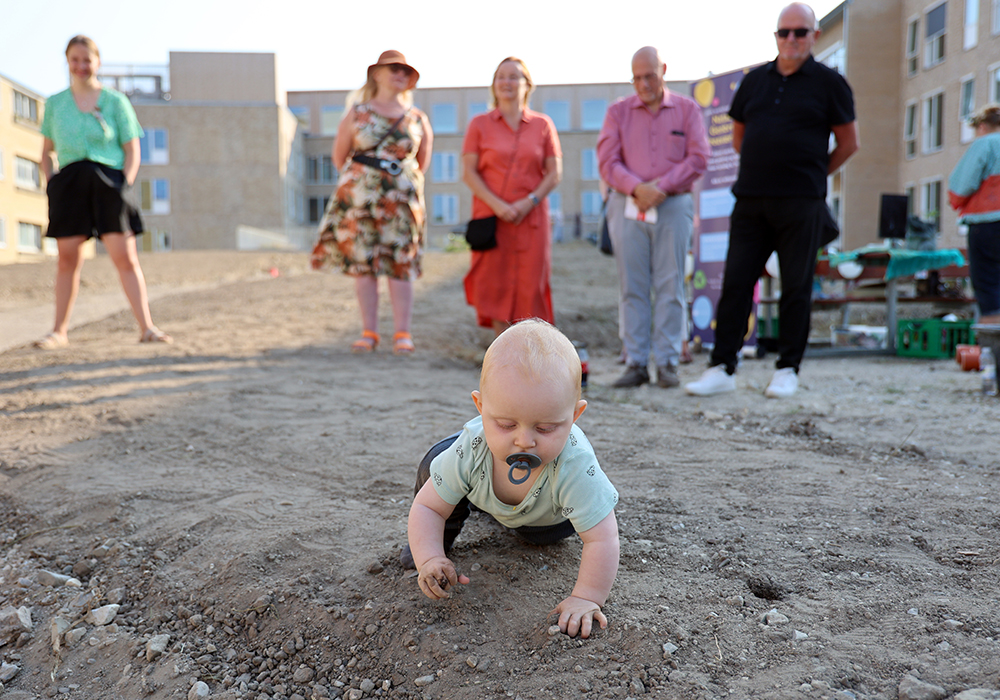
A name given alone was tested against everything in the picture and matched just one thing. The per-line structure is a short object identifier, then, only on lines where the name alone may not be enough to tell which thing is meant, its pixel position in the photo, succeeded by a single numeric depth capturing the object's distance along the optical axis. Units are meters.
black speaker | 7.37
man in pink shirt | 4.50
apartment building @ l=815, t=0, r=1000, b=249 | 20.41
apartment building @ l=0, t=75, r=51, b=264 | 28.73
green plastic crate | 6.67
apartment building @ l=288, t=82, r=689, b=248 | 40.62
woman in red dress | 4.65
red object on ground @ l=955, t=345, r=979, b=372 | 5.51
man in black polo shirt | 4.08
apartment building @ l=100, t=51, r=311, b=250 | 35.56
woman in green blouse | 4.79
